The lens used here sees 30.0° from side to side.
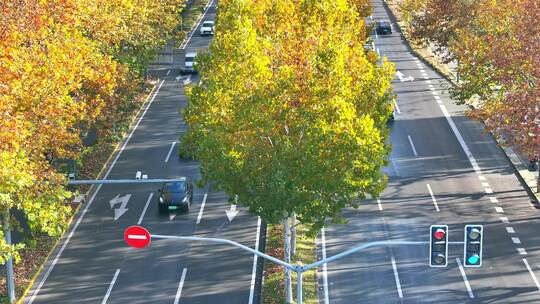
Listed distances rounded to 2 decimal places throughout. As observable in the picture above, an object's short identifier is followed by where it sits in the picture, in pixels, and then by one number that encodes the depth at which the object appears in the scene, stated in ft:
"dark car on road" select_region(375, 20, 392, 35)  332.80
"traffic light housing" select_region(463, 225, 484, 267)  96.43
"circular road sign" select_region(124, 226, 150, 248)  108.20
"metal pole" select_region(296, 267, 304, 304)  108.88
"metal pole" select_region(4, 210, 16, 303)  135.04
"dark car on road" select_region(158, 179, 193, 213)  170.60
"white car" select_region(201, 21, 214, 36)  333.25
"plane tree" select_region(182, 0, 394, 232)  125.70
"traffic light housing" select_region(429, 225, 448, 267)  97.36
